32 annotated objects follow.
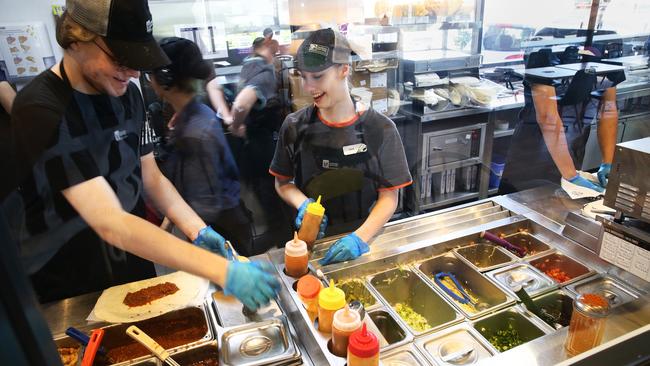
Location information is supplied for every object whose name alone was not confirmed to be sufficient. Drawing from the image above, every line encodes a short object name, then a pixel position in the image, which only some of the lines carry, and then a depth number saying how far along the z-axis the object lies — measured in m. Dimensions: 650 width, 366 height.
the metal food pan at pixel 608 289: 1.21
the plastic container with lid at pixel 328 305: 1.05
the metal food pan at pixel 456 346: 1.05
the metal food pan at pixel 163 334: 1.10
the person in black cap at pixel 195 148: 1.72
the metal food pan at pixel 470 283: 1.24
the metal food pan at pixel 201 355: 1.08
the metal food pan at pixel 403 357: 1.03
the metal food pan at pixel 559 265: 1.40
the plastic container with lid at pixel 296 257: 1.29
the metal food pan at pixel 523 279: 1.30
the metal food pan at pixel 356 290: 1.35
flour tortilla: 1.18
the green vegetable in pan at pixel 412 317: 1.27
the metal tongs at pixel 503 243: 1.51
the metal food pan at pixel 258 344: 1.04
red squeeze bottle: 0.89
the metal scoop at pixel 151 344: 1.05
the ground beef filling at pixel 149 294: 1.24
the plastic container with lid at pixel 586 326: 1.01
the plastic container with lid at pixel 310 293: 1.16
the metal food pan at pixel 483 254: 1.51
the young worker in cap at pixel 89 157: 0.84
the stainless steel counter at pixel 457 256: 1.05
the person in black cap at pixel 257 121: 2.68
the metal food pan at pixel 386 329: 1.09
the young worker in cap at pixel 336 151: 1.72
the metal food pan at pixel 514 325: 1.16
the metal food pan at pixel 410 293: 1.33
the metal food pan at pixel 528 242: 1.53
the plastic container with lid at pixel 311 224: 1.36
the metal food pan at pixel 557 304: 1.26
